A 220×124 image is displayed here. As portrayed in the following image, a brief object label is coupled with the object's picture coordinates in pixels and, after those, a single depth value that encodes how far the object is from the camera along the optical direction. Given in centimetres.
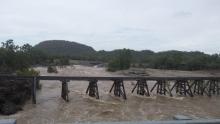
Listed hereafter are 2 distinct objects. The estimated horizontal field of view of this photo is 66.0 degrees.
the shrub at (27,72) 1813
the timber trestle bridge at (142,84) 1440
